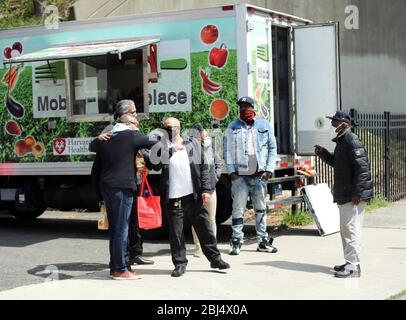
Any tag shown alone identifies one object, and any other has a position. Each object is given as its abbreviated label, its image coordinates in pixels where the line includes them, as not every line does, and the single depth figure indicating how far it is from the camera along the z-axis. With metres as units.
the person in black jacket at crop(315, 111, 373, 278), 8.34
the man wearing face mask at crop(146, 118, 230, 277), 8.54
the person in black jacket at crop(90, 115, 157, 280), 8.26
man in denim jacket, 9.99
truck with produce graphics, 10.88
